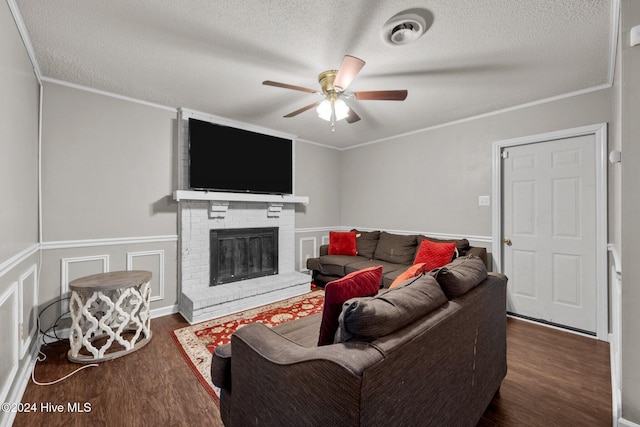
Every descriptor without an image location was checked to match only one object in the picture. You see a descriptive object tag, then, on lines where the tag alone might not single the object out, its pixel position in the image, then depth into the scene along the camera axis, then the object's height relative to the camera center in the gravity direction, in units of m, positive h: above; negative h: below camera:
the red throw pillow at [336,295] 1.26 -0.39
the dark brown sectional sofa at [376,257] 3.62 -0.65
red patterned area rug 2.21 -1.18
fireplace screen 3.66 -0.56
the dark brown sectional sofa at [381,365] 0.88 -0.58
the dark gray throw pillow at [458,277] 1.45 -0.35
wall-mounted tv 3.45 +0.74
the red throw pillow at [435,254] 3.29 -0.49
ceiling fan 2.06 +0.98
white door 2.82 -0.18
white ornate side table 2.26 -0.86
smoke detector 1.76 +1.23
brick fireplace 3.22 -0.65
